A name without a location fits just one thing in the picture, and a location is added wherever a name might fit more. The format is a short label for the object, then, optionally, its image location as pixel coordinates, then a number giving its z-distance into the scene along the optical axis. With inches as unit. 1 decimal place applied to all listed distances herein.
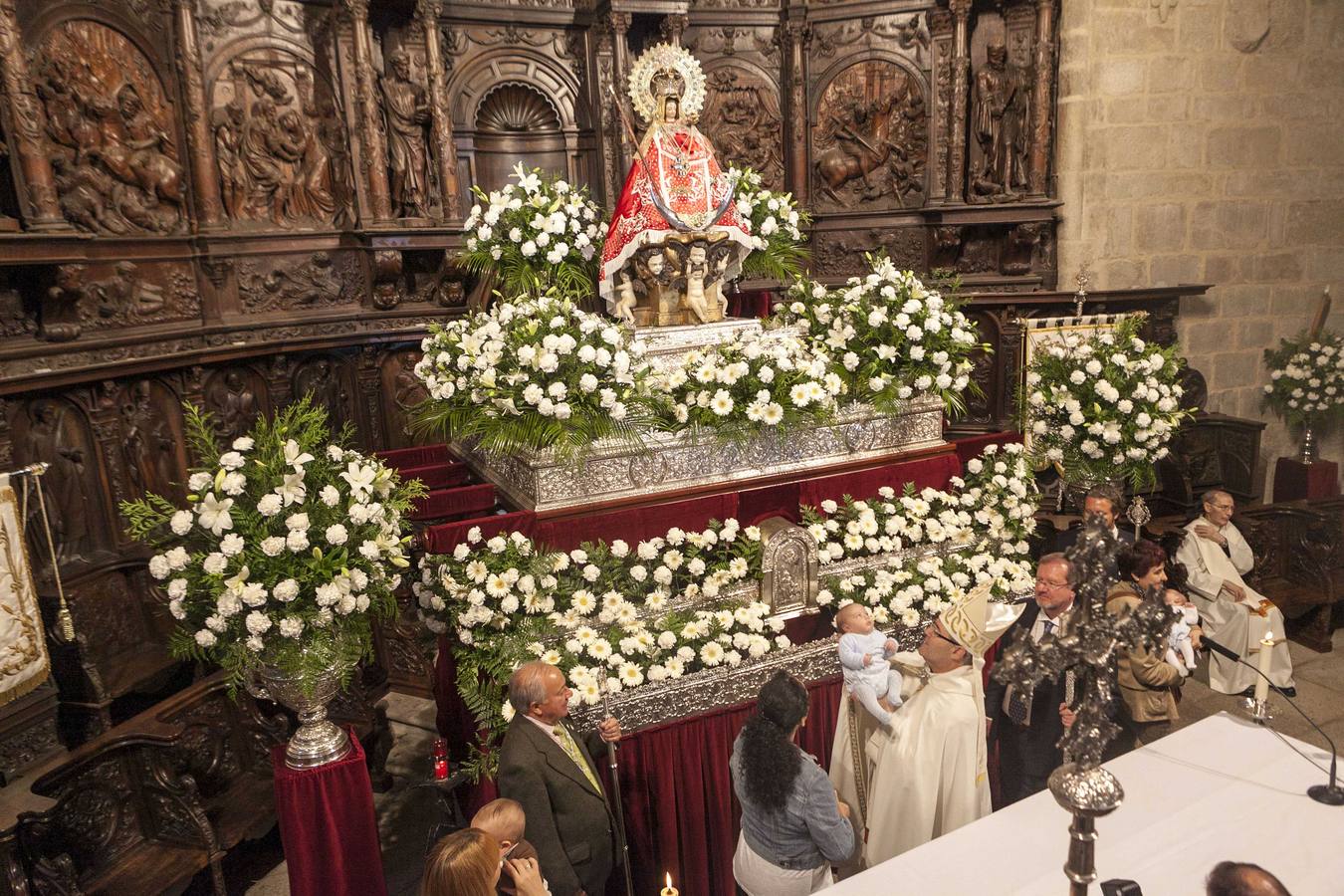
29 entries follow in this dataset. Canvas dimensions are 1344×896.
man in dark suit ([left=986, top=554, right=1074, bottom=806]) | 159.0
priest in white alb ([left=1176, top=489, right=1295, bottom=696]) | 229.3
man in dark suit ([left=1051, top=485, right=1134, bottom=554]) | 187.6
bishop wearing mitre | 142.0
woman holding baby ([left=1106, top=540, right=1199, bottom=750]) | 167.6
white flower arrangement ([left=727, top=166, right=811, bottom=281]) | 275.0
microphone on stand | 123.9
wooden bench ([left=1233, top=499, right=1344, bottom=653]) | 272.1
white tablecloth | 112.6
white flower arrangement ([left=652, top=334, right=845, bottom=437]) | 214.1
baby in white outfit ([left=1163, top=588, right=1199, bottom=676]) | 169.1
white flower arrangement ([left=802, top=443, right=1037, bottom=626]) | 206.8
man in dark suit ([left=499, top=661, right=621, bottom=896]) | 130.9
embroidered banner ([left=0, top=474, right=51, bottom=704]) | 175.2
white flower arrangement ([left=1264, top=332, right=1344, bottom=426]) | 354.3
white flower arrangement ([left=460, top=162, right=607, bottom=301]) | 261.9
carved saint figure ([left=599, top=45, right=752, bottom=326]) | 243.4
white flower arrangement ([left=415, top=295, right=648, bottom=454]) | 198.7
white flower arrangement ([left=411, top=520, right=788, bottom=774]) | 174.2
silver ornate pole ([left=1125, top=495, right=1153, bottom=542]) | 255.4
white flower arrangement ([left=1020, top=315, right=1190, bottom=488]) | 252.7
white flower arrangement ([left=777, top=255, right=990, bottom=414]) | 237.9
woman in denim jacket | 125.0
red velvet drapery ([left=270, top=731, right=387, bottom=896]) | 149.6
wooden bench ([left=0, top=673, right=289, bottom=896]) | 150.0
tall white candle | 142.8
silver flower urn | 149.1
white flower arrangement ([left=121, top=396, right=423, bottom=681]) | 143.3
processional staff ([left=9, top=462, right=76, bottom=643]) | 170.6
